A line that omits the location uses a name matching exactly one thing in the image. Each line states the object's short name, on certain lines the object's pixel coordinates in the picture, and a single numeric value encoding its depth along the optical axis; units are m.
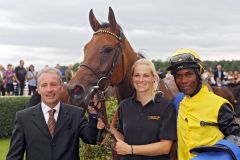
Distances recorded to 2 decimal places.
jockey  2.90
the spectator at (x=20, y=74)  16.25
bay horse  3.94
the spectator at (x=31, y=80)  16.16
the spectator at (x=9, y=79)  16.28
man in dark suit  3.01
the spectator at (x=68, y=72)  13.69
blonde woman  3.02
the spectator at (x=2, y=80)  16.10
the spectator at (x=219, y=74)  20.81
